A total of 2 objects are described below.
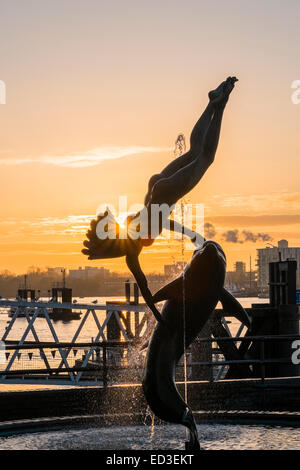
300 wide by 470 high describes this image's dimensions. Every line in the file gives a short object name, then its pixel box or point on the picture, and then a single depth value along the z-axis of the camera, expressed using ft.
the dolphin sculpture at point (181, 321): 38.93
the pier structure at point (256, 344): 54.70
